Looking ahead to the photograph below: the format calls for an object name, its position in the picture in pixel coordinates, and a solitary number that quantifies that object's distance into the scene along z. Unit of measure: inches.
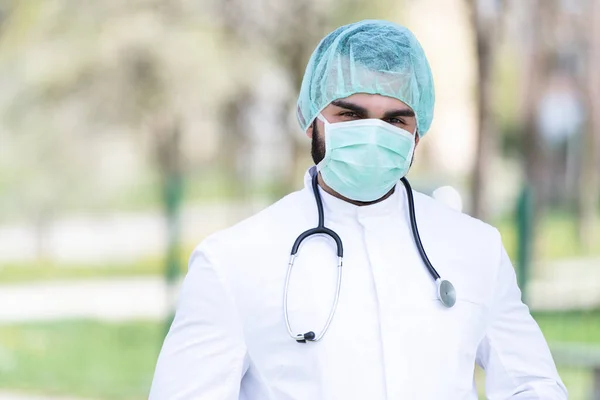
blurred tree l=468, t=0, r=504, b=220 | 541.0
